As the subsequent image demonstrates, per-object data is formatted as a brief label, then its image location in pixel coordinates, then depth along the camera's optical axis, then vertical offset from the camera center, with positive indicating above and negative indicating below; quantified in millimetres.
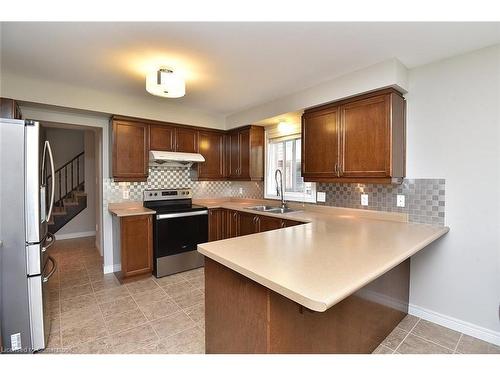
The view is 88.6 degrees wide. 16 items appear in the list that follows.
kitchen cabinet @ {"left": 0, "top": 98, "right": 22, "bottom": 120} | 2453 +711
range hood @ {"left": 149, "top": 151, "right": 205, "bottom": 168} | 3506 +321
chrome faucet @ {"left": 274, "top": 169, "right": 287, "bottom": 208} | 3665 -86
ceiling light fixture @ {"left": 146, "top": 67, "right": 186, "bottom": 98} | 2270 +885
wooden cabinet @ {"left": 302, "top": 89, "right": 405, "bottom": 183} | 2285 +406
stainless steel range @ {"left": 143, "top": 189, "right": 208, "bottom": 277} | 3311 -685
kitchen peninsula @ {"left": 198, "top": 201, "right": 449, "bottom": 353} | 1143 -524
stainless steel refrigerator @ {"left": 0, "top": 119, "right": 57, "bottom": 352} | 1706 -372
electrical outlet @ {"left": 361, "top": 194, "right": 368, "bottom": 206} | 2762 -206
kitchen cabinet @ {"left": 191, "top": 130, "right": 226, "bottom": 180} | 4094 +412
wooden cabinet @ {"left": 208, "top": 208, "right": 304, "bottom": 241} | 3277 -593
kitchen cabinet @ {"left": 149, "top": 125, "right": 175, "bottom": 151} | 3582 +623
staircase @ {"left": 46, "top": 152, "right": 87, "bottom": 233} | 5324 -240
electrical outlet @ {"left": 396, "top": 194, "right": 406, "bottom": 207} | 2469 -191
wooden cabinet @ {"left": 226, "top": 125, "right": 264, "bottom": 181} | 3951 +435
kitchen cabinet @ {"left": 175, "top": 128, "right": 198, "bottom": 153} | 3824 +631
